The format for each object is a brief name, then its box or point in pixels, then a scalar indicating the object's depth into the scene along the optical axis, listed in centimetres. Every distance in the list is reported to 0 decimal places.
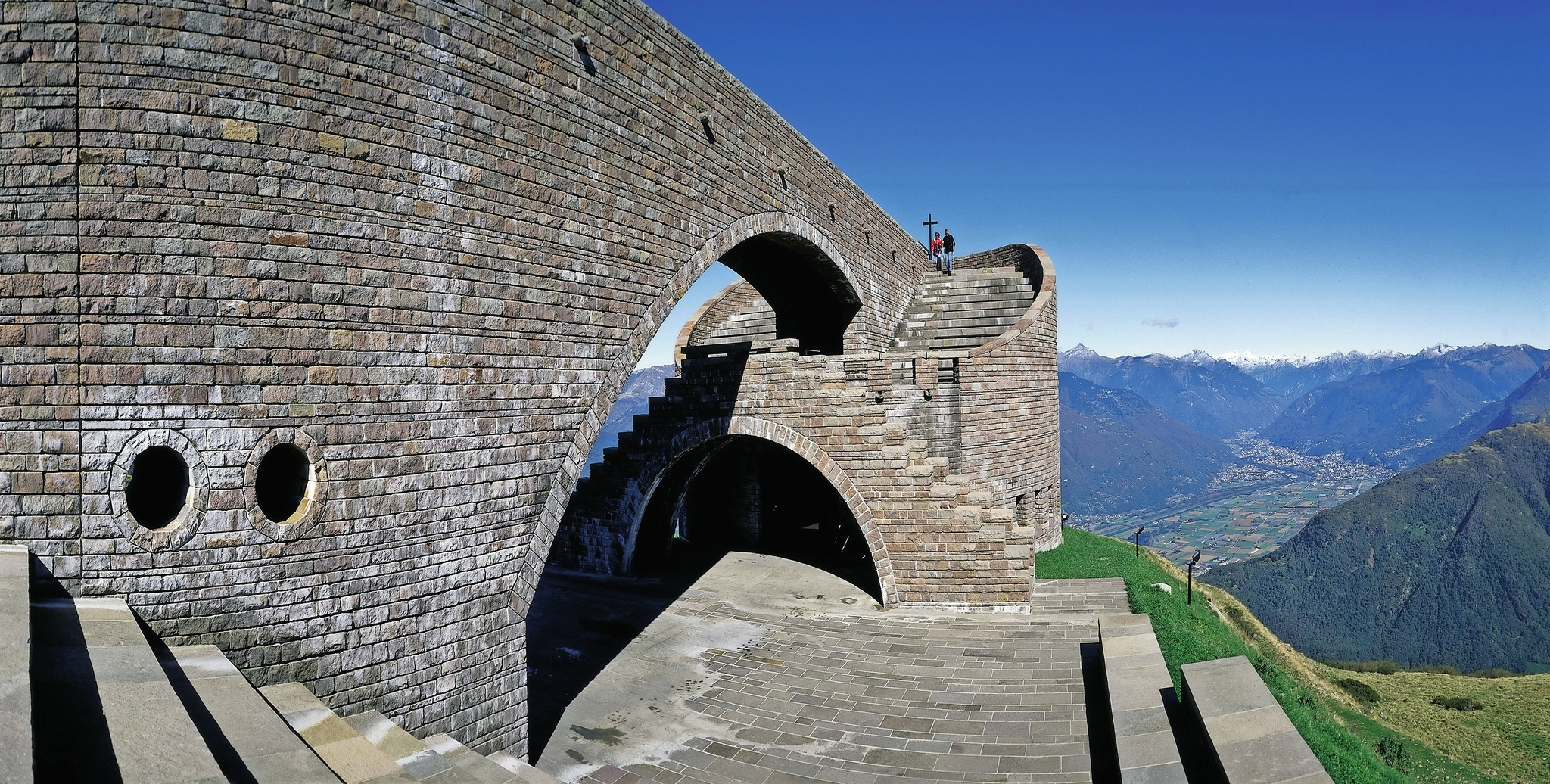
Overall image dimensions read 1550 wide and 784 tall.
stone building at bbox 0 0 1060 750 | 500
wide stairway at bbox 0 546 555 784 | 299
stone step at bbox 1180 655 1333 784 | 523
